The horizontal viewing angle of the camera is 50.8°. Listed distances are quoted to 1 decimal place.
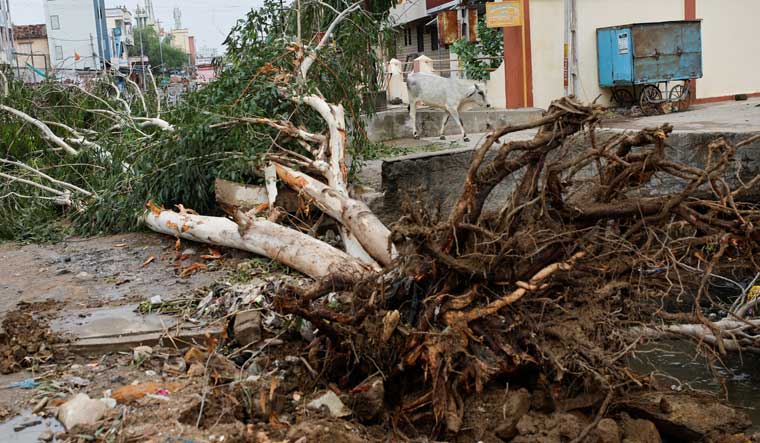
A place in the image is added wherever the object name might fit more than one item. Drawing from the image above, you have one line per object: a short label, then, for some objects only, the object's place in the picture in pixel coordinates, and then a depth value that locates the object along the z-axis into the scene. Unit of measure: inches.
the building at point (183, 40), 3889.8
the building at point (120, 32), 2243.5
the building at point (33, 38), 1845.0
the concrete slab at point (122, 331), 201.9
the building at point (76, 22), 2191.2
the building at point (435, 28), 757.9
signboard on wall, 550.3
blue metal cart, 546.0
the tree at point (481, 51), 685.9
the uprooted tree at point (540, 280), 179.2
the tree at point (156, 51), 2482.8
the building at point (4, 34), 1201.2
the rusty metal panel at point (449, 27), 814.5
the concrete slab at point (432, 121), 501.7
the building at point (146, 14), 2799.0
